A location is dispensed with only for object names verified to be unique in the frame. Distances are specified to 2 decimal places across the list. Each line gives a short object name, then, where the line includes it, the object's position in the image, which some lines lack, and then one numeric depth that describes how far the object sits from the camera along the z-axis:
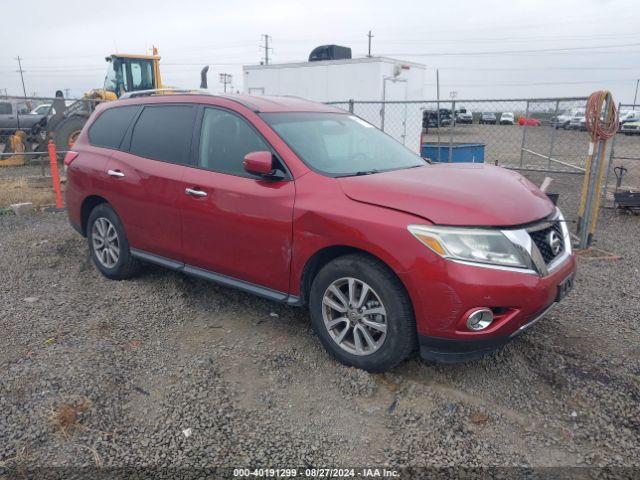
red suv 2.96
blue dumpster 9.66
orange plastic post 8.91
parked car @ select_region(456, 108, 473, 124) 23.08
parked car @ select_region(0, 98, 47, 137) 17.28
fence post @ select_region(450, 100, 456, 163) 8.96
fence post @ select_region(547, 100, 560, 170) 8.41
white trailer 14.61
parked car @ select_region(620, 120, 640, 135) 22.94
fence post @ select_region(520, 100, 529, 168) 8.80
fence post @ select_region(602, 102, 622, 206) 8.06
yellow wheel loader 15.01
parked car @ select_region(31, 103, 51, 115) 21.80
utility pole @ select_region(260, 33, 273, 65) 67.62
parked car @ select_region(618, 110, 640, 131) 31.82
